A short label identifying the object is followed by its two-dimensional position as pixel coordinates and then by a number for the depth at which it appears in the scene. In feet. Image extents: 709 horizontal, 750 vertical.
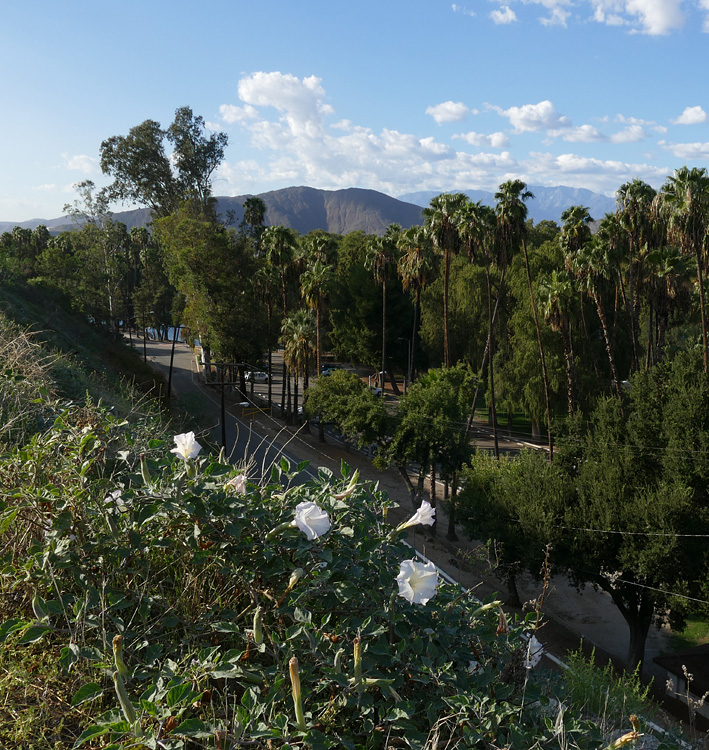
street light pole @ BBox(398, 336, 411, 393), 135.89
